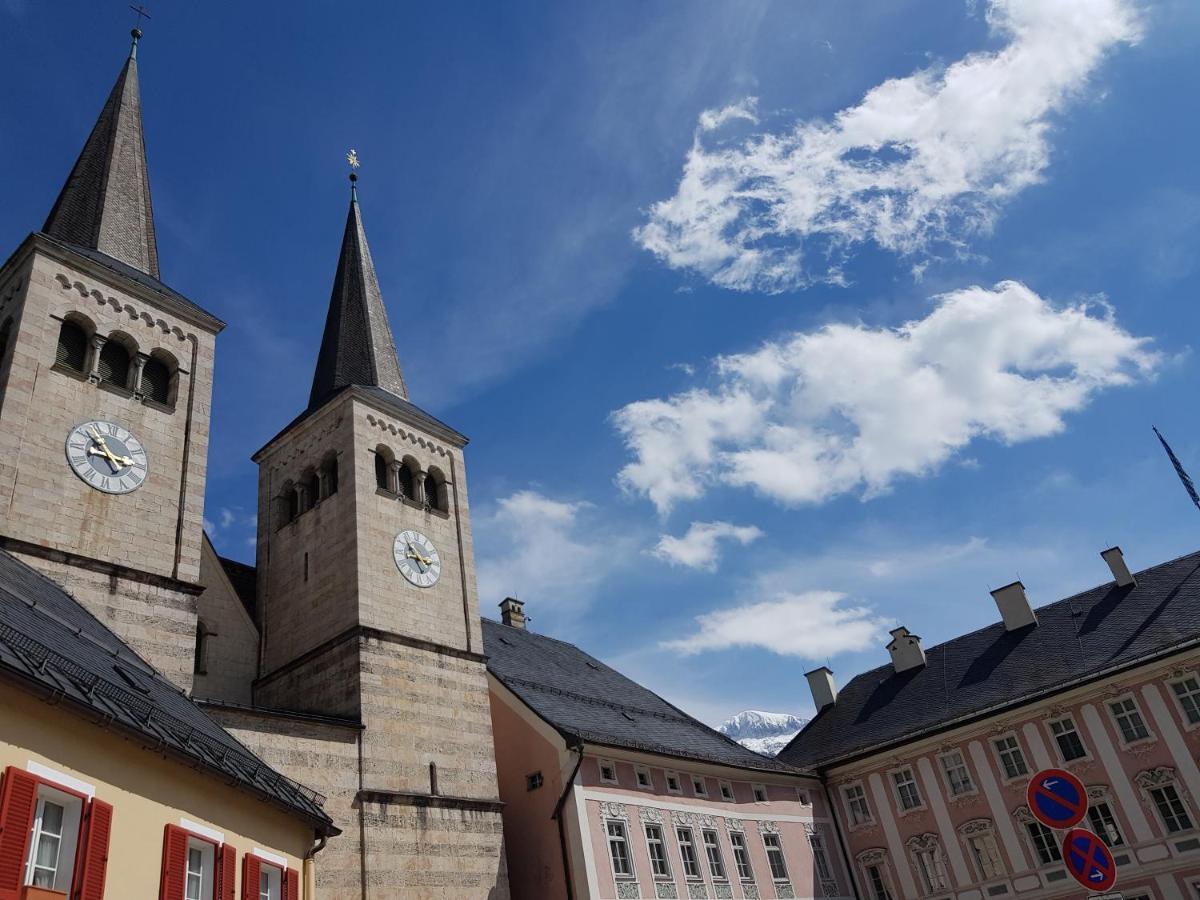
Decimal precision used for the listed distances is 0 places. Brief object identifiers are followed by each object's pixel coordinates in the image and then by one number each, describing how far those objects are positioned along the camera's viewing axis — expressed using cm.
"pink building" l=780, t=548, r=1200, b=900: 2967
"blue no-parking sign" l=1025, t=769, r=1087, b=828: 988
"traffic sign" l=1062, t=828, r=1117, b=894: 925
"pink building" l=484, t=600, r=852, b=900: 2609
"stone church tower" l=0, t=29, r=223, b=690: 2009
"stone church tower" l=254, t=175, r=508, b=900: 2258
